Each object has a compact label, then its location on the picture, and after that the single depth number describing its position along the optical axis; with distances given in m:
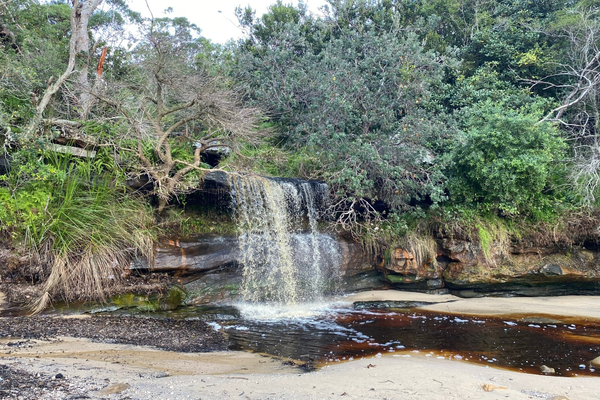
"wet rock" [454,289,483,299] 9.50
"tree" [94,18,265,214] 8.02
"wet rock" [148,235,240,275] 7.95
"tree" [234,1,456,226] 9.66
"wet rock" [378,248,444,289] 9.52
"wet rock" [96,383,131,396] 3.36
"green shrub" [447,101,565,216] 9.13
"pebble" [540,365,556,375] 5.00
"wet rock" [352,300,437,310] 8.67
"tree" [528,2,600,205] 11.58
